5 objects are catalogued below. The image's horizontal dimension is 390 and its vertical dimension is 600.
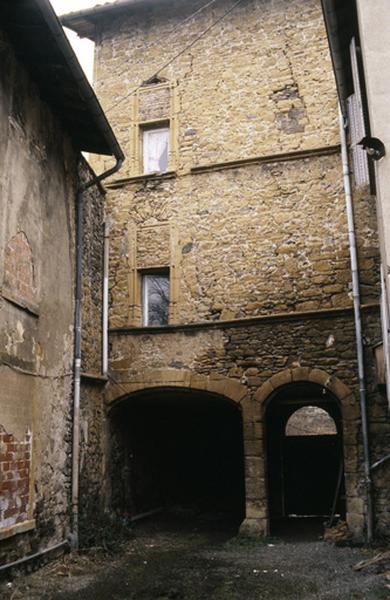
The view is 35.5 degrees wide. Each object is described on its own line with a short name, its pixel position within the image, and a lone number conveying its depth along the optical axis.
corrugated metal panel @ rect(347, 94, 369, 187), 7.47
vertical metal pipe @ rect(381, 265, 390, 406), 6.07
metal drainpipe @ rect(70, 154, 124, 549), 7.76
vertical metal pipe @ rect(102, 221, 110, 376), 9.57
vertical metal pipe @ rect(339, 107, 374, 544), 8.15
